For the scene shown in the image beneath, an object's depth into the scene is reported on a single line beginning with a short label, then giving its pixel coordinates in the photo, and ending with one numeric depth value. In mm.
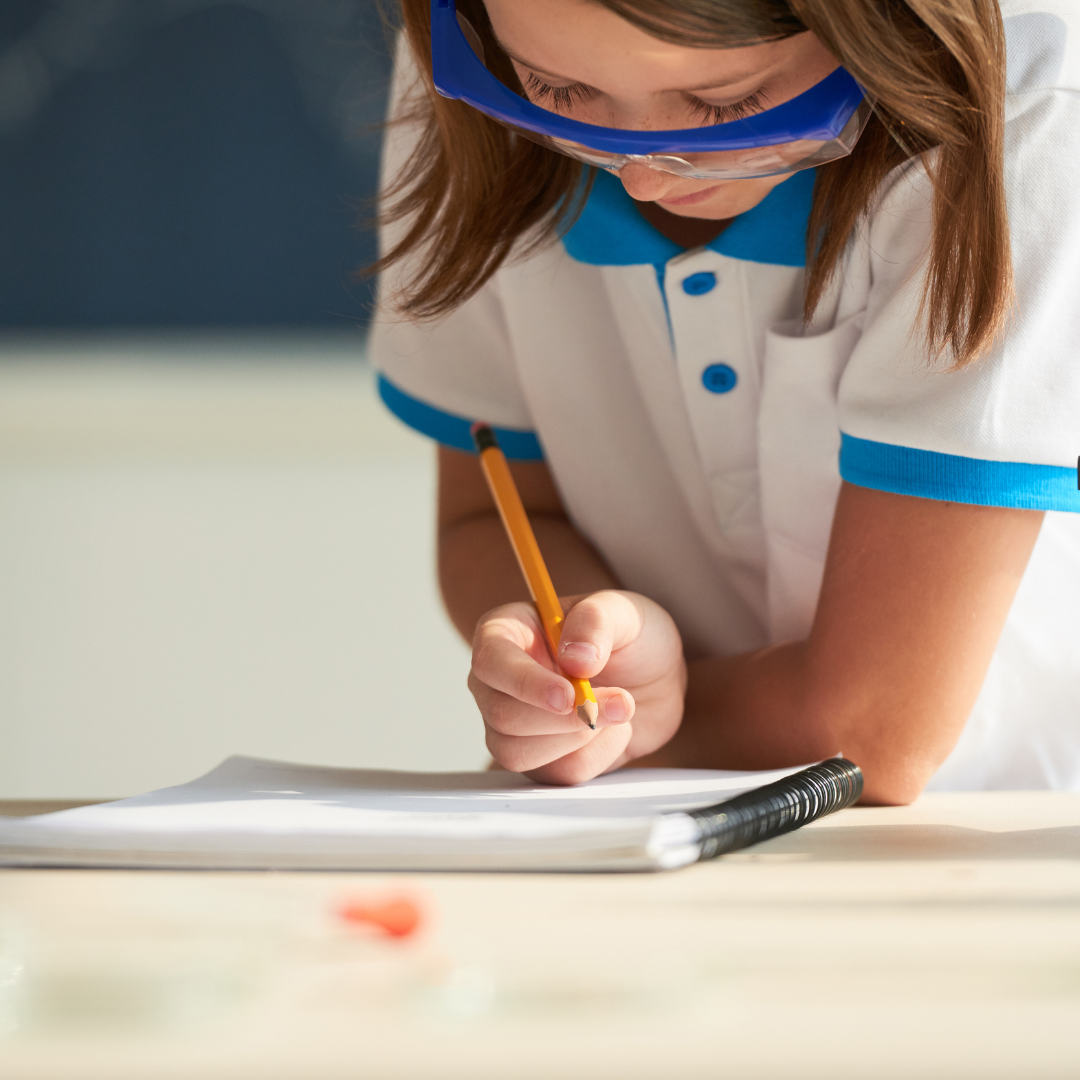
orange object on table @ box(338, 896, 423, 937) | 1118
